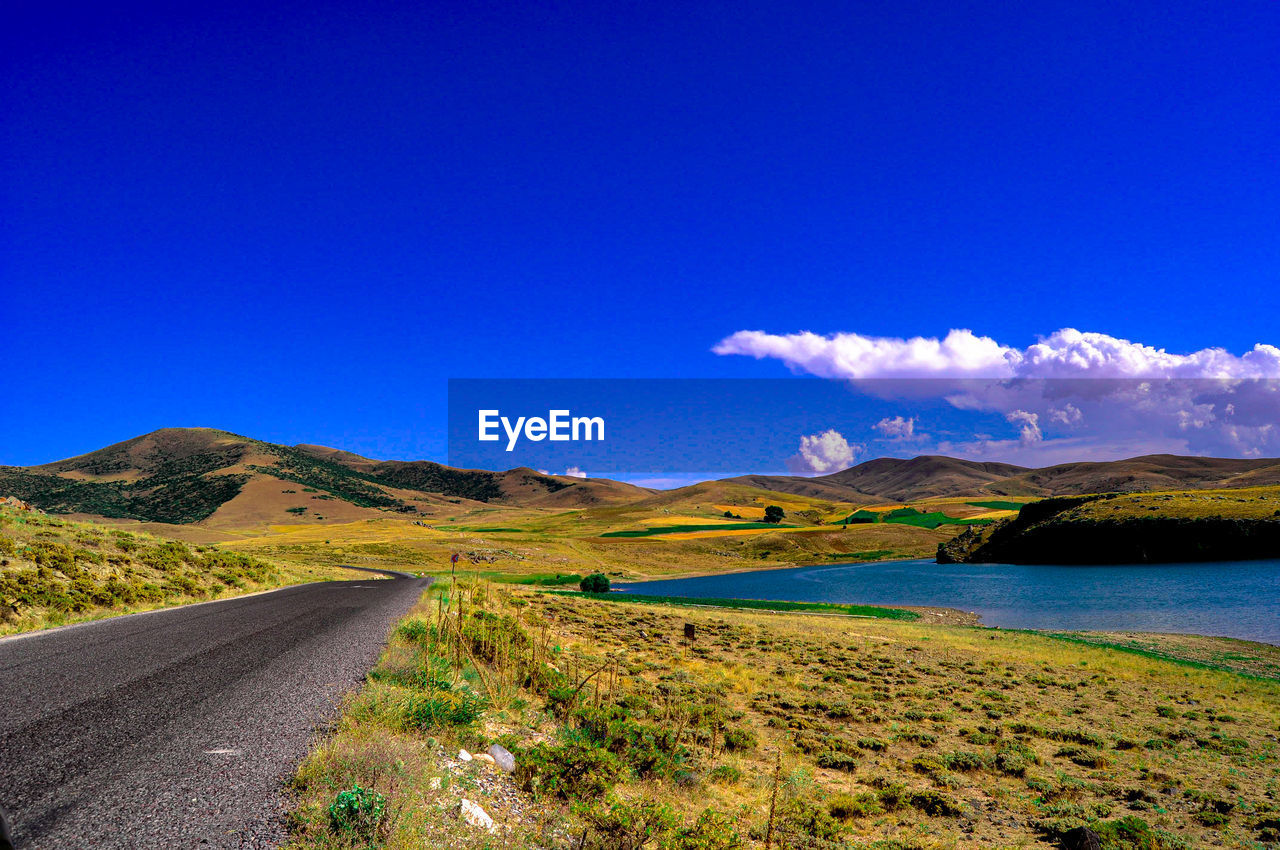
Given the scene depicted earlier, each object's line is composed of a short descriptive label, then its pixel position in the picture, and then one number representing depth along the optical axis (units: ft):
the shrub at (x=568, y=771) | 26.61
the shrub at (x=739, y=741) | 45.11
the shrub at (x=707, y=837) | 23.00
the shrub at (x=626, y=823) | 22.53
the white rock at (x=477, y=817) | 21.57
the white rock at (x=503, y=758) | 28.07
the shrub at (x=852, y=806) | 35.17
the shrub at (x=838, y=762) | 44.19
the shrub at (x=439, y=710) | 30.04
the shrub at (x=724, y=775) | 36.24
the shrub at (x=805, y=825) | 30.60
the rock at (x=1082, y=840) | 31.45
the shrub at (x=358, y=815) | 18.13
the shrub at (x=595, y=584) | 213.66
